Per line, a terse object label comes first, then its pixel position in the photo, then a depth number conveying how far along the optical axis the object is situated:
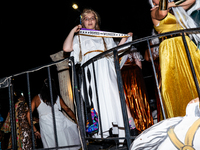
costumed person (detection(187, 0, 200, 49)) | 2.25
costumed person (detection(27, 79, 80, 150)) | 3.61
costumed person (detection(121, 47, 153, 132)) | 3.74
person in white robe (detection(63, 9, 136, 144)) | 2.22
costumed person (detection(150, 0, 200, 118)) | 2.03
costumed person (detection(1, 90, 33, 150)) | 3.95
